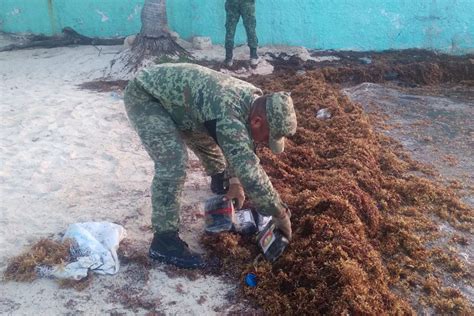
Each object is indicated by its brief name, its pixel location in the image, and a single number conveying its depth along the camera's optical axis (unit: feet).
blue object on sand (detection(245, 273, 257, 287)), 9.36
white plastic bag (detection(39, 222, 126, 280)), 9.43
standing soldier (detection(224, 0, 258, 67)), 26.08
